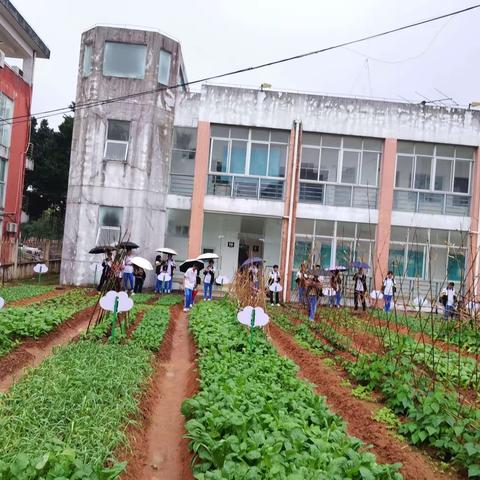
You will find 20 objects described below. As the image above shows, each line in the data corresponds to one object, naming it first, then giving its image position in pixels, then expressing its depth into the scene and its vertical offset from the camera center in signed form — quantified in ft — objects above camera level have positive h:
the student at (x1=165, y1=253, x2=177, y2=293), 69.97 -2.65
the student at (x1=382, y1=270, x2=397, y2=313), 62.64 -2.99
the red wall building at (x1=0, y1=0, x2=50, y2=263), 76.74 +18.42
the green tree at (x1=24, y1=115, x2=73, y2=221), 110.22 +13.86
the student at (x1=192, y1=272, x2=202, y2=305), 56.25 -4.15
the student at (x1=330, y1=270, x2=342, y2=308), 52.61 -2.53
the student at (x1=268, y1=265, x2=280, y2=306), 63.67 -2.53
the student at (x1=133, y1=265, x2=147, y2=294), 69.72 -4.30
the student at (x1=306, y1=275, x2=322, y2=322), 50.75 -3.32
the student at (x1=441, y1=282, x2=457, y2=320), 56.40 -2.70
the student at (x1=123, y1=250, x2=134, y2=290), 56.78 -3.37
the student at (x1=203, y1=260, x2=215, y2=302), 63.46 -3.65
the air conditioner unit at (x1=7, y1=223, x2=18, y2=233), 80.37 +1.19
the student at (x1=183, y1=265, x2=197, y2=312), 54.44 -3.53
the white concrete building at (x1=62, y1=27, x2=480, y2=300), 74.69 +13.29
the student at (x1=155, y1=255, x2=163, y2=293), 71.29 -3.20
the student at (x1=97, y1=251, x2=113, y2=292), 50.85 -1.89
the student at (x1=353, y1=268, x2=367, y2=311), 61.09 -2.53
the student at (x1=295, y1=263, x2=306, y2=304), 54.44 -2.91
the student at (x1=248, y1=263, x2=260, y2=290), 48.13 -2.05
